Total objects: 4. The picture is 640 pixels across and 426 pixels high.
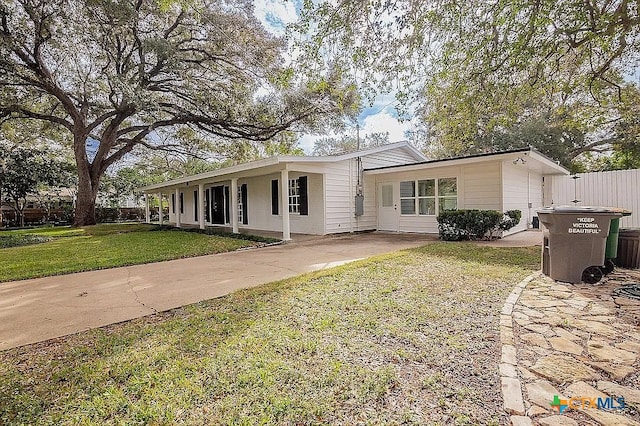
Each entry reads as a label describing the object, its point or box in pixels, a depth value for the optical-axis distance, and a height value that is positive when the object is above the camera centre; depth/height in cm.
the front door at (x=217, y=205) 1562 +21
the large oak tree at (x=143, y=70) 1046 +554
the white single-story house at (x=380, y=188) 955 +61
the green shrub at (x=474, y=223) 872 -51
